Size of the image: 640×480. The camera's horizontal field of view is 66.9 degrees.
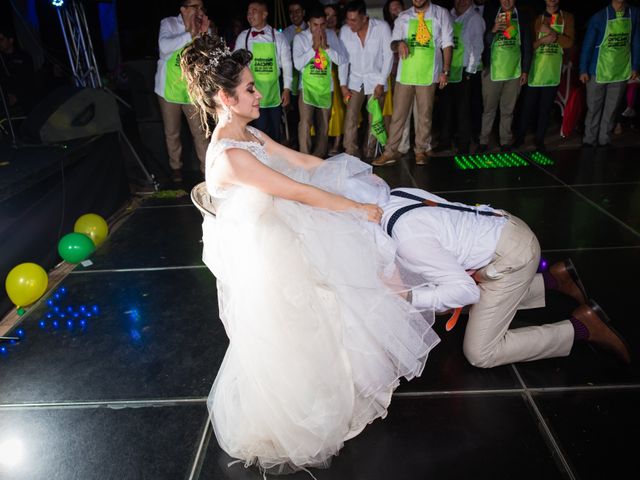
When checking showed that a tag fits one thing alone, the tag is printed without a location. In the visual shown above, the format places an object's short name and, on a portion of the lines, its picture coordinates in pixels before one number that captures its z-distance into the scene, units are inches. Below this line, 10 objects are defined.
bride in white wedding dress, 70.6
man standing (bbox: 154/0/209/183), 201.5
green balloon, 147.5
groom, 80.1
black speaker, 177.6
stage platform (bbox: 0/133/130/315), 131.4
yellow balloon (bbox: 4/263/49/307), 124.6
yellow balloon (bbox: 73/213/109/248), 159.8
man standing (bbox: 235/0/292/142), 211.0
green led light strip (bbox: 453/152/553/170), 218.2
